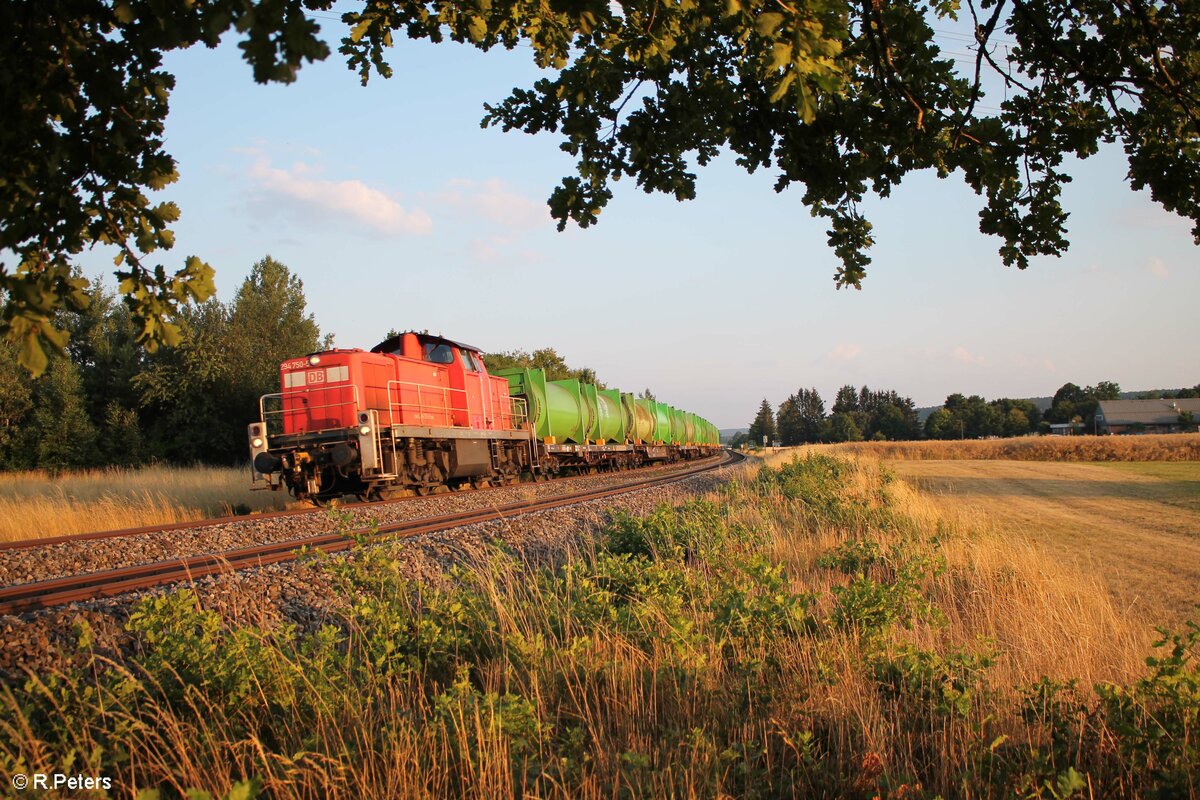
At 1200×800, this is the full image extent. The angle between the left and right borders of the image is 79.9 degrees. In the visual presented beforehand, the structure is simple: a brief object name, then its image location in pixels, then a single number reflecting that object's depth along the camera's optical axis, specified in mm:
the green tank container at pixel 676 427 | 42081
